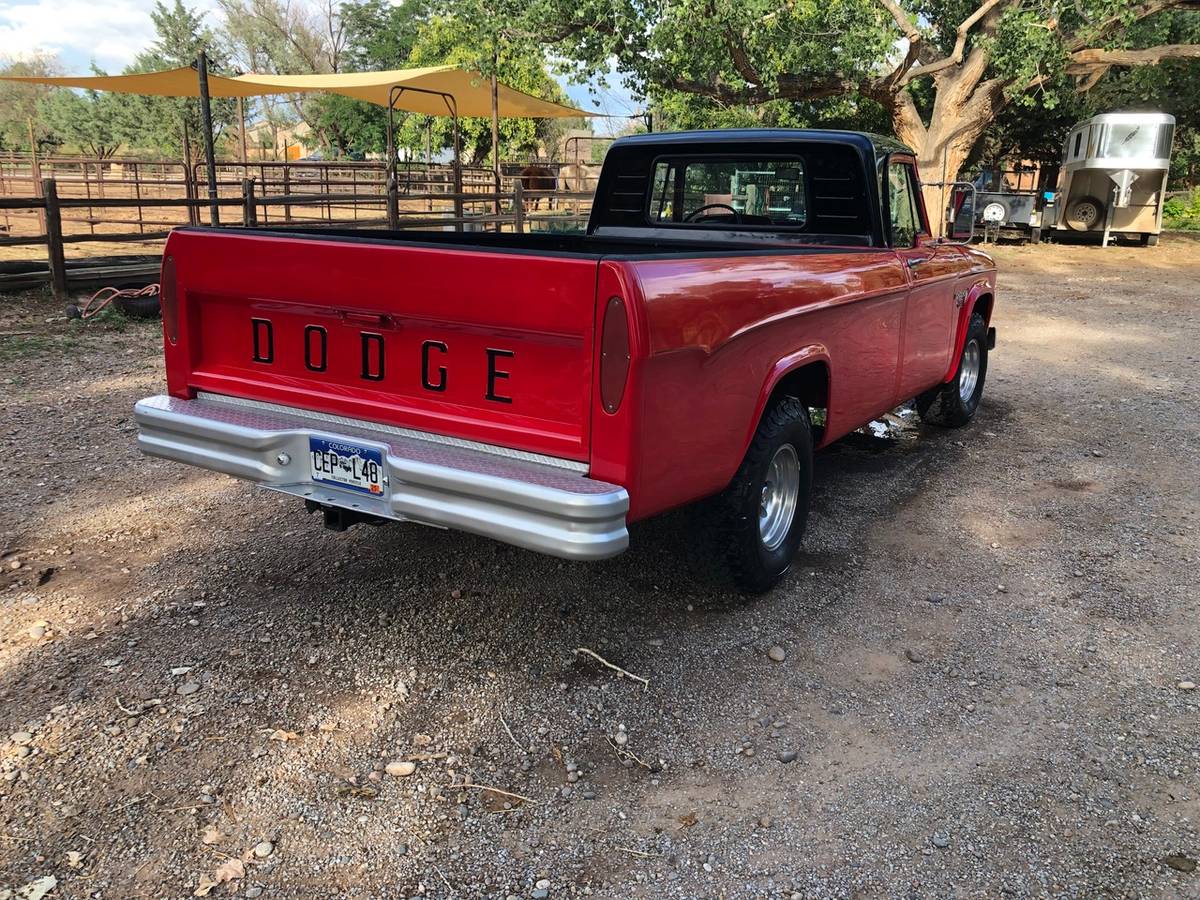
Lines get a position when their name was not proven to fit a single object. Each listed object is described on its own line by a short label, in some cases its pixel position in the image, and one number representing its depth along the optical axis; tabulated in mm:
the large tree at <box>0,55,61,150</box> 52031
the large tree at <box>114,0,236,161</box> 45250
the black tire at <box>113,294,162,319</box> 9688
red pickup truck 2760
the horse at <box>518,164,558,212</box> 24500
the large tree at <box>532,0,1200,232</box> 16312
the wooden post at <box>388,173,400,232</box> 13305
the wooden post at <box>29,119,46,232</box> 19359
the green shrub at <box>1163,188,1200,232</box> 26016
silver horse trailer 20000
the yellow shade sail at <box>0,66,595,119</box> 15836
